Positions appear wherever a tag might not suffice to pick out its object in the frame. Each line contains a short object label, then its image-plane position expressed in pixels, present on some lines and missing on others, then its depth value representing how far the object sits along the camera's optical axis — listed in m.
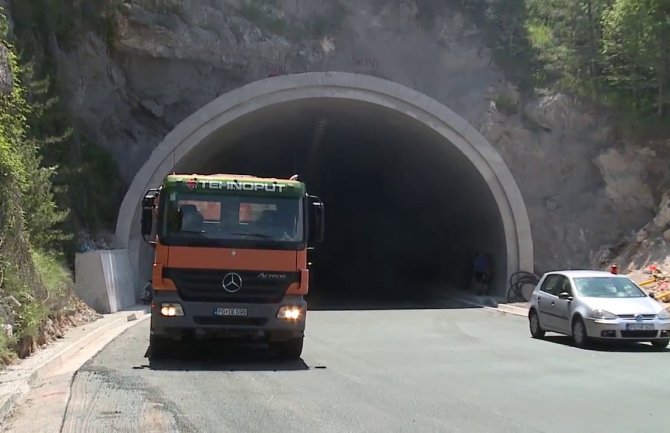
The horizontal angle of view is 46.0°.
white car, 13.49
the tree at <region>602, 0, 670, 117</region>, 26.94
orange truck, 11.09
